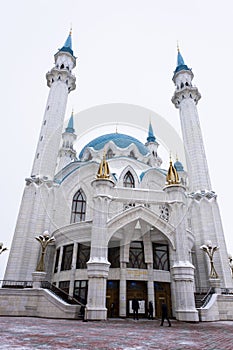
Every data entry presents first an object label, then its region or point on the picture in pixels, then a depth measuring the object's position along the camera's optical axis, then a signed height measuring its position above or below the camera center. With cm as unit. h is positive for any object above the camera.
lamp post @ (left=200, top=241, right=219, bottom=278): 2020 +448
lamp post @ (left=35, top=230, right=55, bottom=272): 1785 +422
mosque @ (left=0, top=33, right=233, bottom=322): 1662 +498
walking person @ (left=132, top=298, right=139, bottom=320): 1597 +16
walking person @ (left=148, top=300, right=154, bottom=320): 1703 -4
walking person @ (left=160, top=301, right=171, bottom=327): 1226 -6
